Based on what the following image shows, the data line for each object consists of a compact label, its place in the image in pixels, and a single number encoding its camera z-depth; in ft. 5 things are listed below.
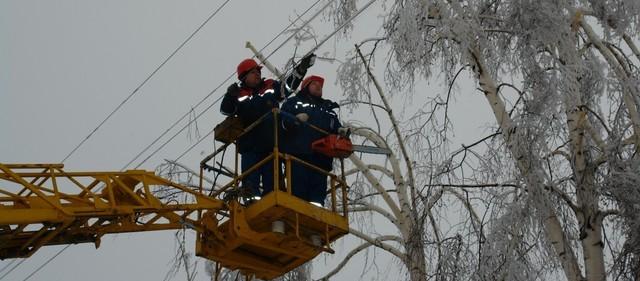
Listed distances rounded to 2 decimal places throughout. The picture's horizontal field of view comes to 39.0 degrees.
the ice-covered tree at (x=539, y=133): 26.30
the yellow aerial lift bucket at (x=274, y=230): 28.55
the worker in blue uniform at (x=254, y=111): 30.78
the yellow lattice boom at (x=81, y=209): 27.40
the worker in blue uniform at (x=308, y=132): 30.63
